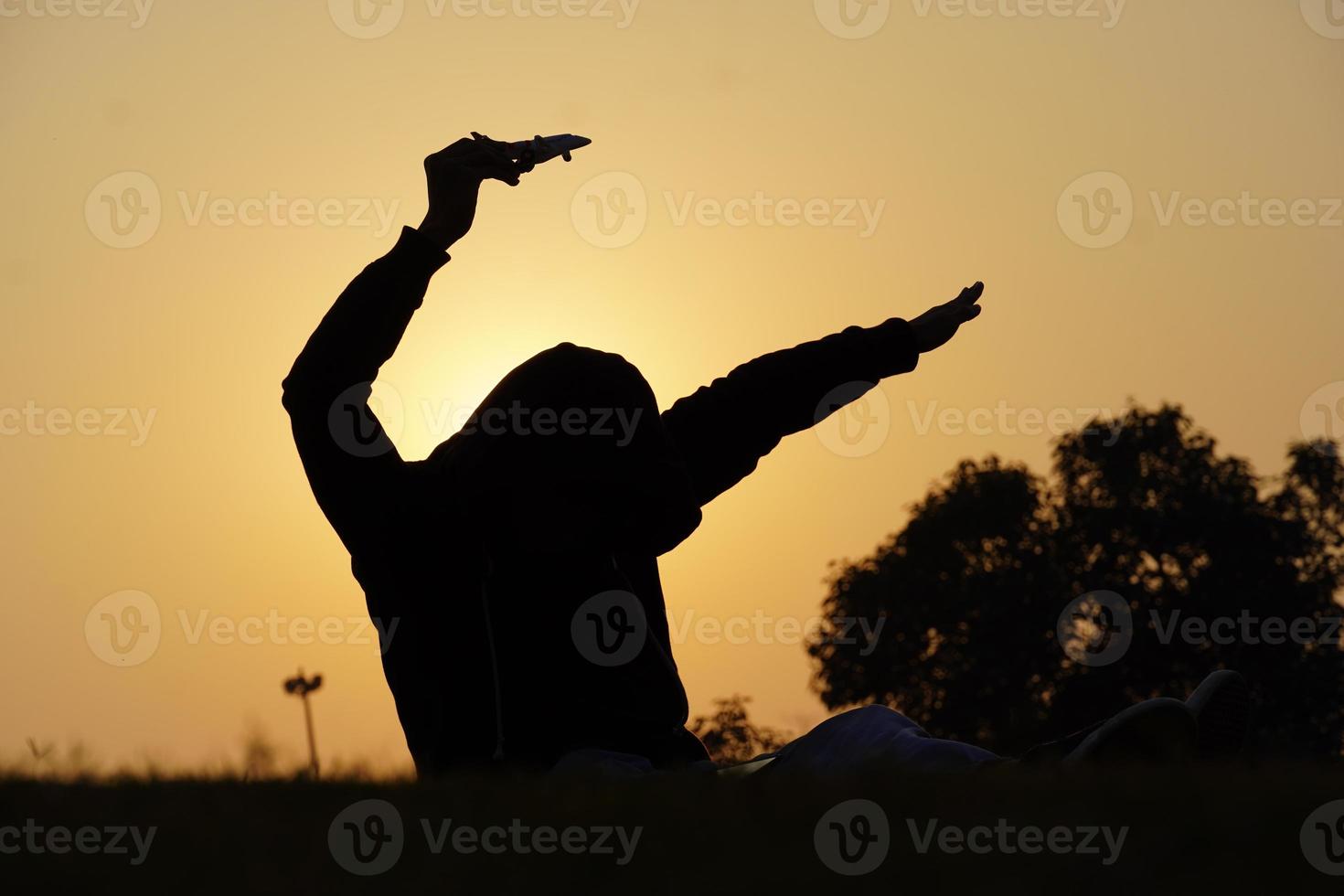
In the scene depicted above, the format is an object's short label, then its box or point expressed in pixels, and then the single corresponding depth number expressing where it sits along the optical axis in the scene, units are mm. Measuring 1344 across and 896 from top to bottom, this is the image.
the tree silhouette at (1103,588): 41938
